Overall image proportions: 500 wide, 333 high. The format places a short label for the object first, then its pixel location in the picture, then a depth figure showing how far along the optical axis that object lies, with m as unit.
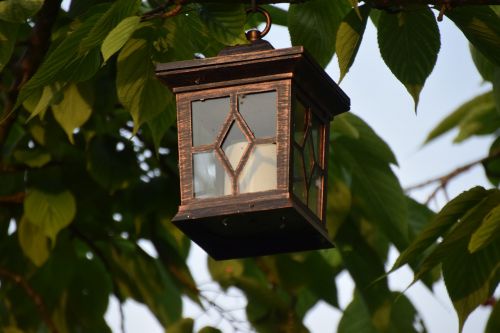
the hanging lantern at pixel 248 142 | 6.51
